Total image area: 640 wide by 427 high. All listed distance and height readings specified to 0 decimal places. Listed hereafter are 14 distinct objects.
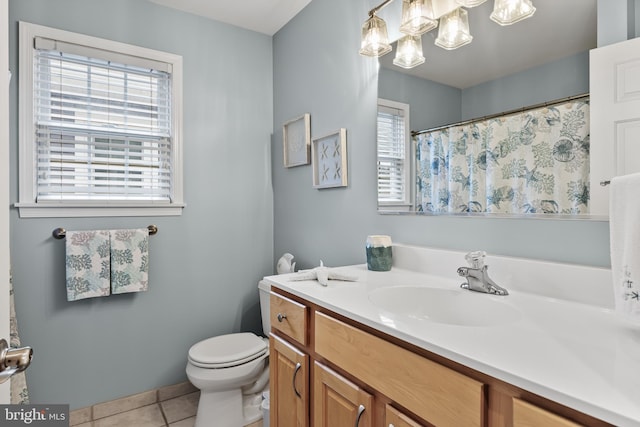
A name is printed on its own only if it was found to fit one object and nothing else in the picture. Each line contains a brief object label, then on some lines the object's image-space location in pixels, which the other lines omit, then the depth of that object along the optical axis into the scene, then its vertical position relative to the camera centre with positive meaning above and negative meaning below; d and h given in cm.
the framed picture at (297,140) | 219 +48
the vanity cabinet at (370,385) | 64 -40
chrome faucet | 111 -21
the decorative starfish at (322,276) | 129 -24
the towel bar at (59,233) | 191 -10
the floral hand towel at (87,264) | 189 -27
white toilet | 181 -86
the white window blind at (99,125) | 192 +52
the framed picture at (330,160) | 190 +30
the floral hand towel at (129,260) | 200 -27
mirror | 105 +50
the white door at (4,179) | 62 +6
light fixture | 119 +74
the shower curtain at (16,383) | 159 -78
